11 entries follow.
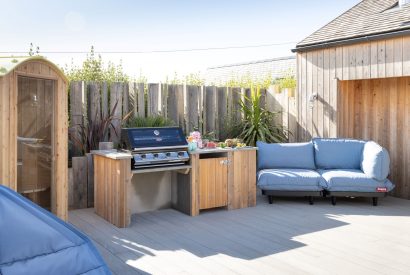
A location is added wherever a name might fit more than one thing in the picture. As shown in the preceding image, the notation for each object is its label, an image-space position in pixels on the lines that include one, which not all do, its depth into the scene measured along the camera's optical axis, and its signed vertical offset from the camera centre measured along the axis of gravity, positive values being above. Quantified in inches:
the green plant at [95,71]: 384.5 +59.5
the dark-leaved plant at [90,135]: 252.7 -0.9
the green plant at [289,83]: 484.4 +59.1
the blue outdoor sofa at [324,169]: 249.3 -23.4
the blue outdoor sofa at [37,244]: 111.0 -31.2
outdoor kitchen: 211.9 -24.2
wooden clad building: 268.5 +36.9
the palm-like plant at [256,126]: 319.9 +5.5
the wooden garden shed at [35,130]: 161.6 +1.5
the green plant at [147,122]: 265.9 +7.3
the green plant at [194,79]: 477.7 +62.9
